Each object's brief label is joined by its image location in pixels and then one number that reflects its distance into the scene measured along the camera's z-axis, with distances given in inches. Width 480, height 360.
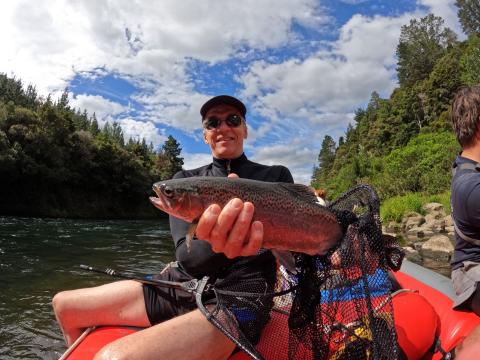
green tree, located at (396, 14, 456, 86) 3014.3
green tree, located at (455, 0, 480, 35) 2723.9
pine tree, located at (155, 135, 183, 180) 4018.2
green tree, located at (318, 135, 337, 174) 5575.8
